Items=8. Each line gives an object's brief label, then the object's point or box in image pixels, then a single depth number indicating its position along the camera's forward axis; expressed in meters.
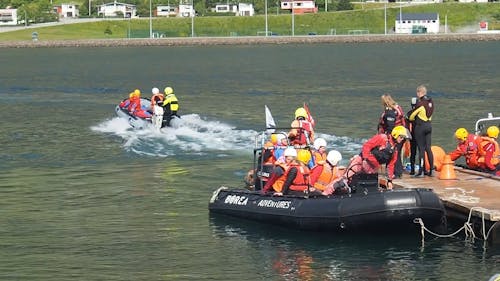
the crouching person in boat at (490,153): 26.16
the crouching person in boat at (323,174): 23.36
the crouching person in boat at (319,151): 24.58
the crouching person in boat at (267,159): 24.73
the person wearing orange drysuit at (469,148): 26.39
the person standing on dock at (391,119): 25.45
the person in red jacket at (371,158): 22.25
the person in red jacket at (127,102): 44.82
